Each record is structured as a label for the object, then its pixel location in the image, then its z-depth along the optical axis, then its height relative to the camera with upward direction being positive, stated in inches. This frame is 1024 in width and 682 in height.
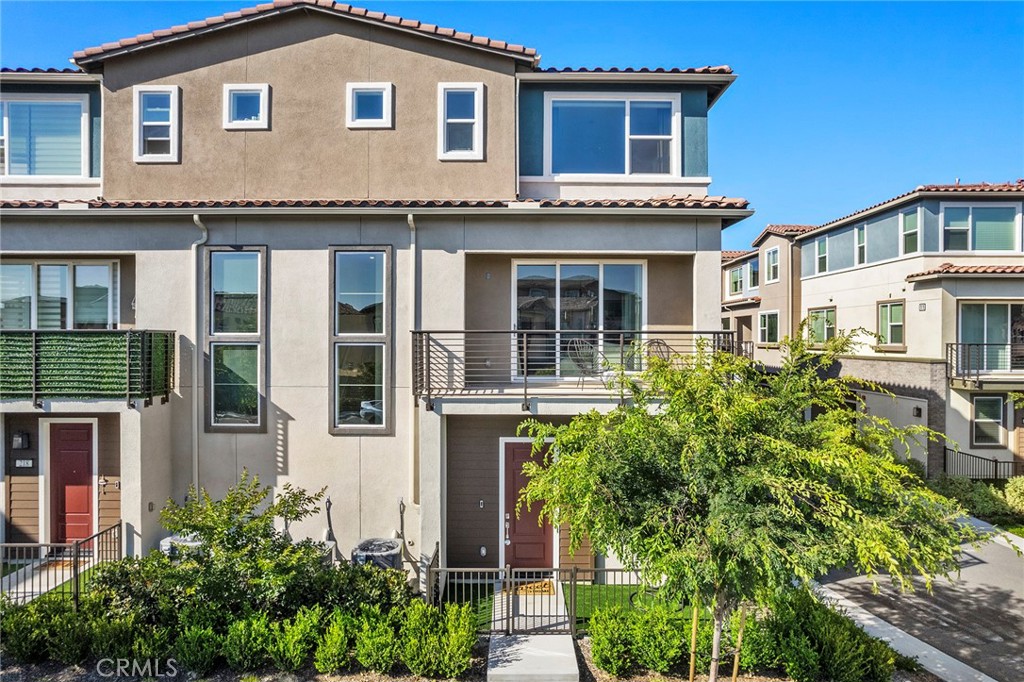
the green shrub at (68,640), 287.0 -162.2
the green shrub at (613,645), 284.5 -163.6
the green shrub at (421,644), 279.7 -160.3
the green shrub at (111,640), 287.0 -162.1
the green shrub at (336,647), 281.3 -163.2
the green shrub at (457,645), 278.7 -161.5
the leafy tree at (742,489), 200.7 -60.8
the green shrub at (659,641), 283.3 -160.5
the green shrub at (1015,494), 549.3 -159.2
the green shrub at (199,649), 281.7 -163.6
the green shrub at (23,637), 288.5 -161.2
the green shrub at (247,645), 284.0 -162.6
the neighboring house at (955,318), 645.9 +28.6
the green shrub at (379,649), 280.7 -162.5
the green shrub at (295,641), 283.3 -161.3
